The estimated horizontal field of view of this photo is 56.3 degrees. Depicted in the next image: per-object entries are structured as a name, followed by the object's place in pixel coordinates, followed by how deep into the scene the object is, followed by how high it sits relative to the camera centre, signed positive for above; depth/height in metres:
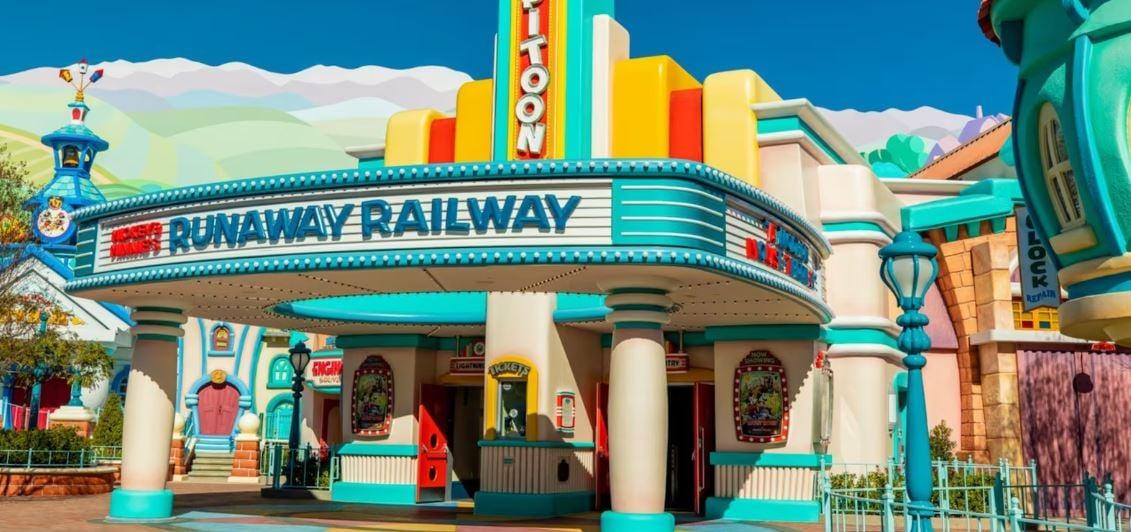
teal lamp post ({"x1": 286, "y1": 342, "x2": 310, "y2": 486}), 23.70 +0.75
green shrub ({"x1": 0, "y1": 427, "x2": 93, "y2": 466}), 23.03 -0.69
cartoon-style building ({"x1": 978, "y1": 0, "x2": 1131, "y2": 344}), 11.65 +3.15
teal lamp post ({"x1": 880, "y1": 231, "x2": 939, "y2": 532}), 11.38 +1.08
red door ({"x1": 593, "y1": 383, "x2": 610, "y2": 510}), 21.05 -0.74
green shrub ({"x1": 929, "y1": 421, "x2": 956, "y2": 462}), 23.09 -0.43
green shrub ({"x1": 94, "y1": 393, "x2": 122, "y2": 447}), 33.94 -0.21
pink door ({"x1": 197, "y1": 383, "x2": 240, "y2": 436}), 39.34 +0.31
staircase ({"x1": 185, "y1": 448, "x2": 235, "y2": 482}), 31.73 -1.51
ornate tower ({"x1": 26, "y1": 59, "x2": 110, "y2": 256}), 50.81 +12.05
